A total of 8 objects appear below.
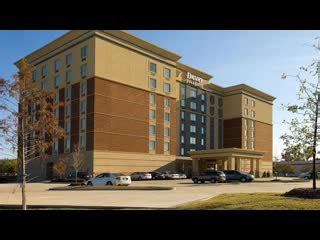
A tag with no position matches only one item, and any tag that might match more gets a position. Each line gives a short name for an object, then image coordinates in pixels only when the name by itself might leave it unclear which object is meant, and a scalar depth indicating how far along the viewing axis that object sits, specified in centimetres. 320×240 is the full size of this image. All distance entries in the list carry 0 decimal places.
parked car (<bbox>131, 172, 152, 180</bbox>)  5988
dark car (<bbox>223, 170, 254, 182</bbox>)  4897
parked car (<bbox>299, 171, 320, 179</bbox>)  7405
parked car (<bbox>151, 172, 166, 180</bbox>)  6259
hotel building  6206
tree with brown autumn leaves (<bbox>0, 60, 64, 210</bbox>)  1511
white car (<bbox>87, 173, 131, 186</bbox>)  3709
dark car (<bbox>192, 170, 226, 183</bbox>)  4628
